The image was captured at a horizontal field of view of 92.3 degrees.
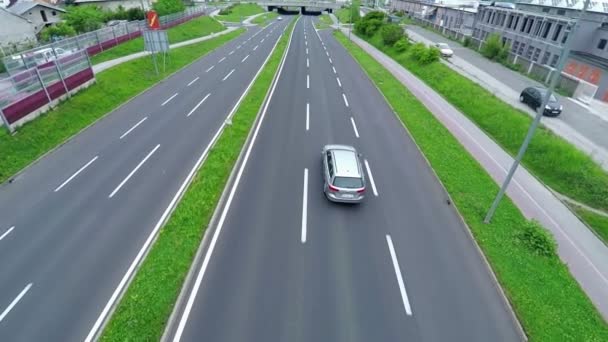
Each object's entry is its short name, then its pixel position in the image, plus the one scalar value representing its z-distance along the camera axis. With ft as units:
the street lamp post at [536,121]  29.57
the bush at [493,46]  139.64
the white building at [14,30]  129.18
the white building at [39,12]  165.07
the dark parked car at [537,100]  81.20
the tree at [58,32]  132.75
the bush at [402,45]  150.82
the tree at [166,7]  193.76
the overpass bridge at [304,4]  406.09
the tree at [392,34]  162.91
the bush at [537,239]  39.19
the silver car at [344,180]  45.19
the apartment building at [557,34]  110.27
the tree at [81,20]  145.48
